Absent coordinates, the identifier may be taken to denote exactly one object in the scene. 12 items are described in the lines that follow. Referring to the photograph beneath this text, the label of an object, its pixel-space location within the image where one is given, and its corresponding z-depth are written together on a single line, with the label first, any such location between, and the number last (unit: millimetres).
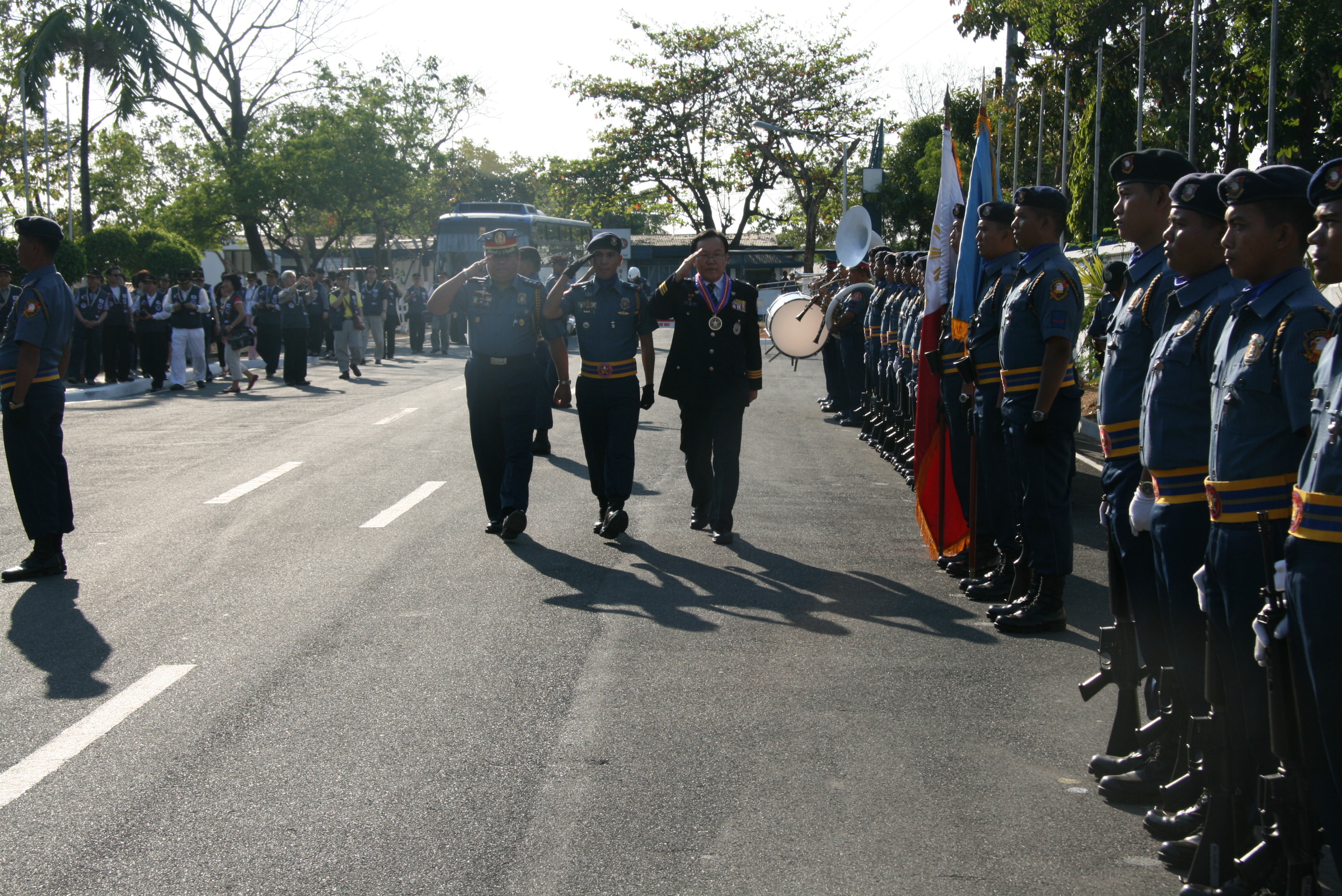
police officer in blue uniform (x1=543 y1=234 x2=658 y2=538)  8852
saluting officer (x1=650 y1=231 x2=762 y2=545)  8977
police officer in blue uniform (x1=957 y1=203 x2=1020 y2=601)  6766
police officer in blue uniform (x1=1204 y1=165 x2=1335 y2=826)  3309
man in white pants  21141
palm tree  30828
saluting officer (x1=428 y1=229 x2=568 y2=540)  8789
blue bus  40281
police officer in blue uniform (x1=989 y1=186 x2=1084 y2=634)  6070
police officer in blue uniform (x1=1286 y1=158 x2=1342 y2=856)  2846
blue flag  7656
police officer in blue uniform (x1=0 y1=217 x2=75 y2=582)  7367
